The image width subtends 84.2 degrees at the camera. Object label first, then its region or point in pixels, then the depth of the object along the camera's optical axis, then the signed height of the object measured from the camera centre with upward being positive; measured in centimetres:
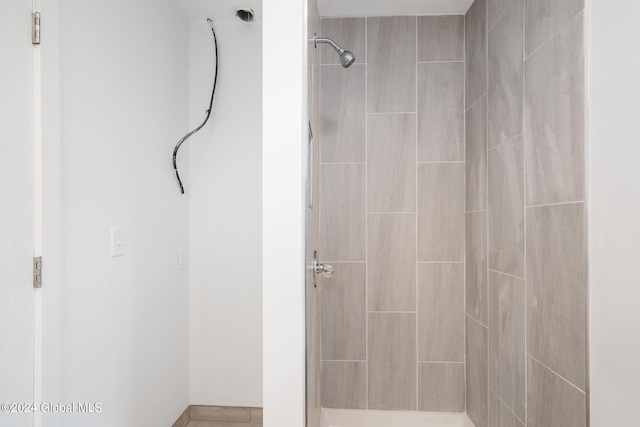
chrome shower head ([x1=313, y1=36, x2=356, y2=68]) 152 +67
